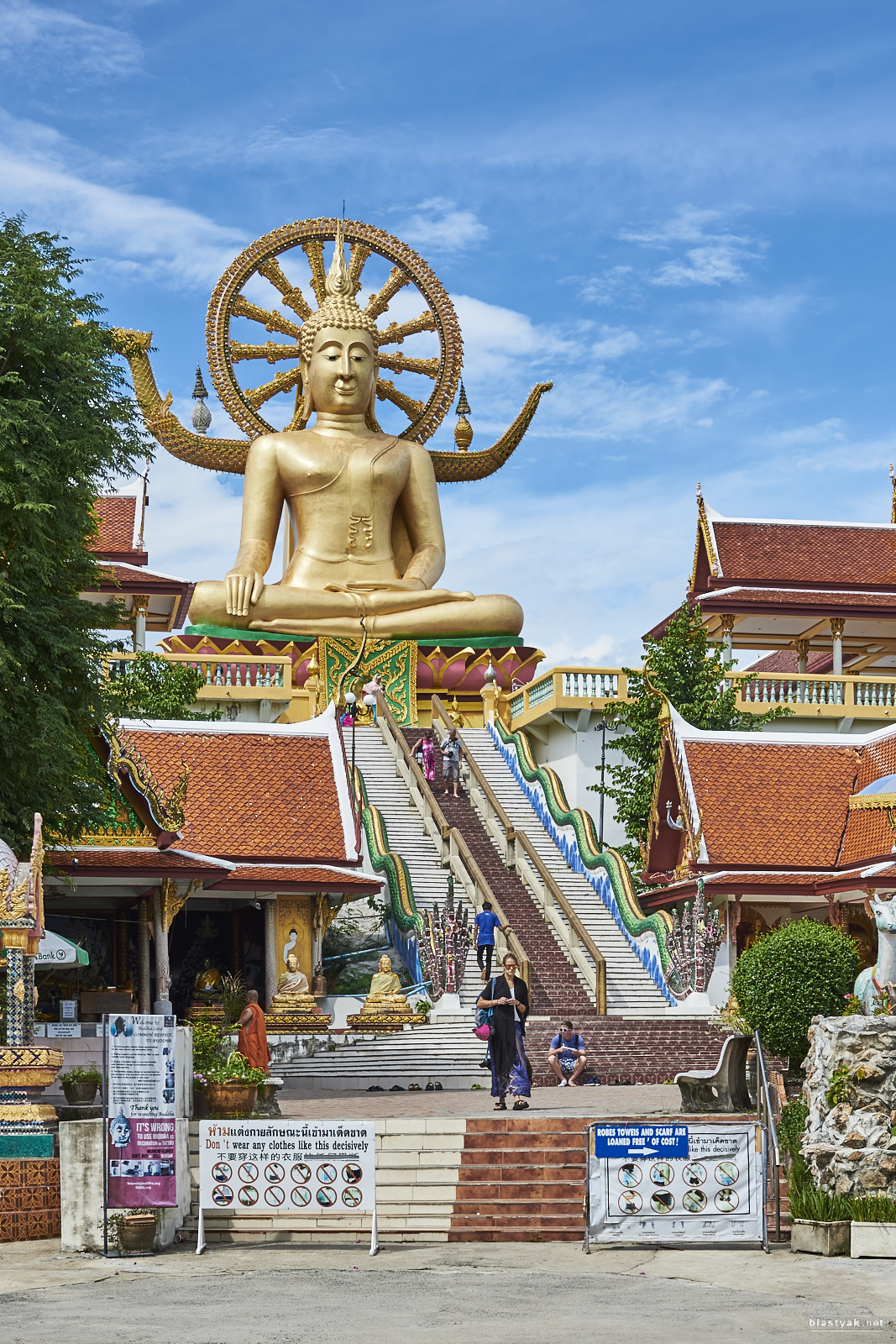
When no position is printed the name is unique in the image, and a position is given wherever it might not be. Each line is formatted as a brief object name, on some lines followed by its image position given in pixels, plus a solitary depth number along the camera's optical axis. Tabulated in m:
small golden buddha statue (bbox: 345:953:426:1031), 24.19
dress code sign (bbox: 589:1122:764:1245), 13.40
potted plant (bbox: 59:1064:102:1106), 17.23
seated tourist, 21.67
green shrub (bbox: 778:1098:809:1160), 14.99
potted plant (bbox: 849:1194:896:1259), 13.21
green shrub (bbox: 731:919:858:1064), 16.30
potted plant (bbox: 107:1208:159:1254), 13.84
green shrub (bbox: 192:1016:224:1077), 16.58
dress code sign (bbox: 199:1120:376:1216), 13.72
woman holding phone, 17.33
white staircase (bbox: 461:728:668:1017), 26.17
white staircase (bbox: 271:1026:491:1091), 22.66
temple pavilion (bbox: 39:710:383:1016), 22.55
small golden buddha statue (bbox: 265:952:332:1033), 24.27
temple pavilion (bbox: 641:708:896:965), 26.05
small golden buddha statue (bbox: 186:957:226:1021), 25.50
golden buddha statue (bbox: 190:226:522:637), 41.50
